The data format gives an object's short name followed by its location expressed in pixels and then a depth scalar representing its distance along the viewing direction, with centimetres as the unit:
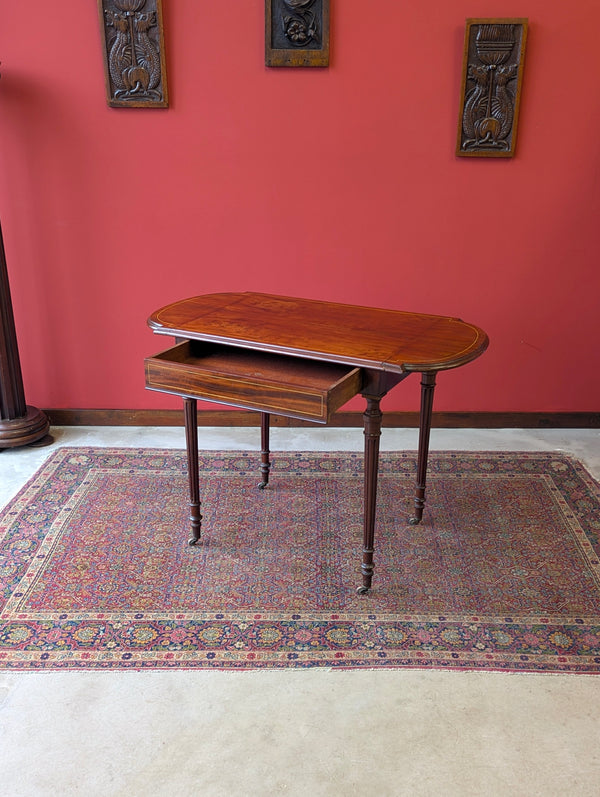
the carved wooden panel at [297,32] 308
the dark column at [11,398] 330
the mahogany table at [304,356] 212
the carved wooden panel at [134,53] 311
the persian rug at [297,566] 215
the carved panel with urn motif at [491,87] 308
